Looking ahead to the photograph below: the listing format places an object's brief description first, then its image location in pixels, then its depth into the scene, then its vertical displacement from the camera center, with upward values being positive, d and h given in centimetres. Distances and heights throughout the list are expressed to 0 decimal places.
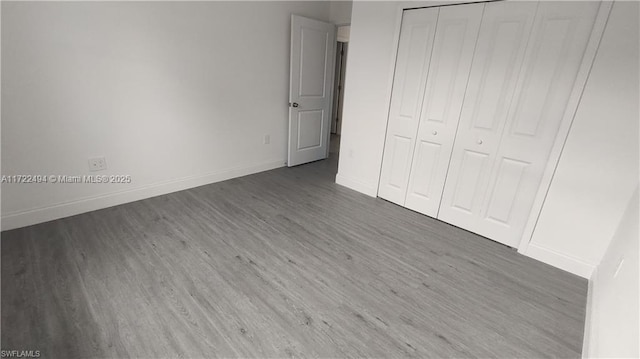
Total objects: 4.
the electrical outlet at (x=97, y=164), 257 -86
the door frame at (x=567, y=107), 189 -6
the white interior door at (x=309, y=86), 378 -14
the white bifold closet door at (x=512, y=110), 205 -15
